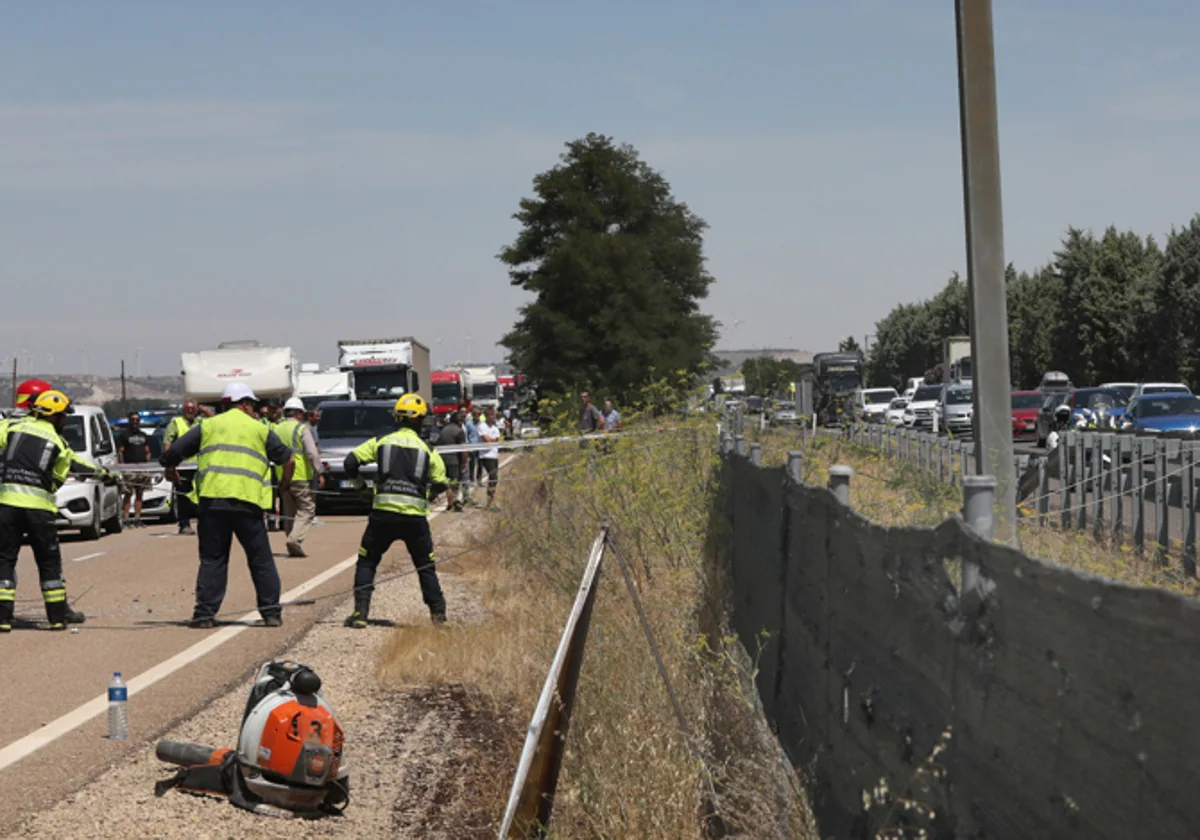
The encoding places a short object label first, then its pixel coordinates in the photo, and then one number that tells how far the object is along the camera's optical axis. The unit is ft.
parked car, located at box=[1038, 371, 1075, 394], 222.48
